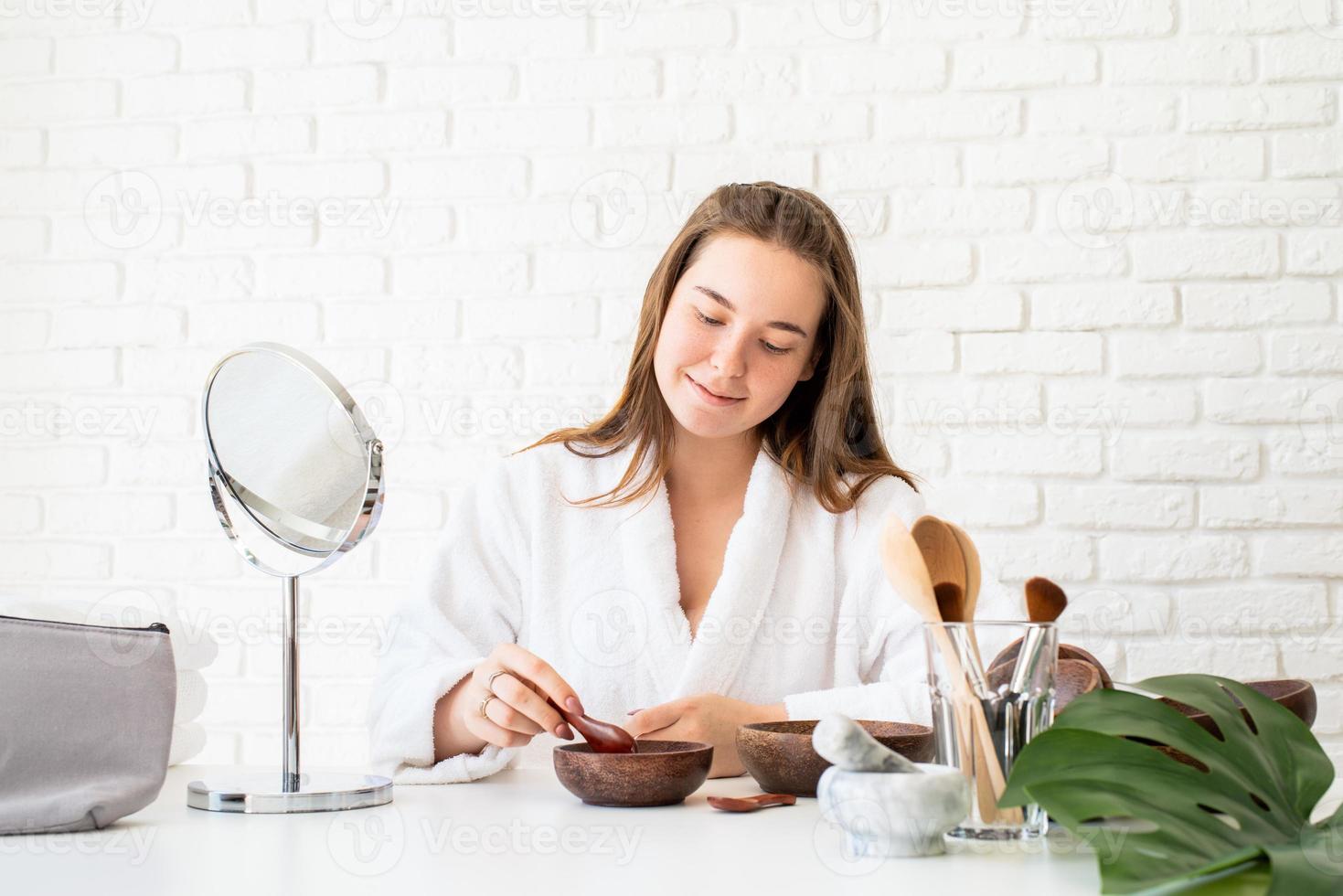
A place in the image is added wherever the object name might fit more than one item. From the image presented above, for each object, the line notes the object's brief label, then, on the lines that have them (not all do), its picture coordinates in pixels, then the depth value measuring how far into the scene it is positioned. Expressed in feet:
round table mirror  3.23
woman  4.81
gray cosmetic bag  2.67
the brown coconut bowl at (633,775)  2.93
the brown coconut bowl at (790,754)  3.01
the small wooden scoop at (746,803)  2.89
